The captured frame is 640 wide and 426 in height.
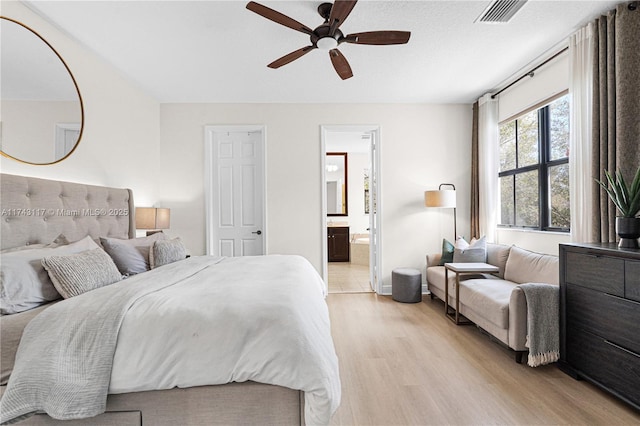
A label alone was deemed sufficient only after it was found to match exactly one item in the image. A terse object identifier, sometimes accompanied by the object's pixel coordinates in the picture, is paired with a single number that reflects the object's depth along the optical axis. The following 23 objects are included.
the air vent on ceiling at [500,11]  2.29
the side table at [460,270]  3.14
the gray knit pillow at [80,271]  1.68
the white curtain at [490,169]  4.07
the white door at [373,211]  4.54
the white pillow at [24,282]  1.53
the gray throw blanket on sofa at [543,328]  2.26
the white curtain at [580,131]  2.55
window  3.12
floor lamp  4.10
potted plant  1.96
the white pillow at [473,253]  3.65
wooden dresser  1.77
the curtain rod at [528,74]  2.94
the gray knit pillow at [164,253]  2.59
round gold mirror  2.14
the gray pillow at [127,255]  2.35
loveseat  2.36
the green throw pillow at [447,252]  4.04
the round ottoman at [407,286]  4.03
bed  1.30
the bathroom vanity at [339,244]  7.18
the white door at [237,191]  4.47
